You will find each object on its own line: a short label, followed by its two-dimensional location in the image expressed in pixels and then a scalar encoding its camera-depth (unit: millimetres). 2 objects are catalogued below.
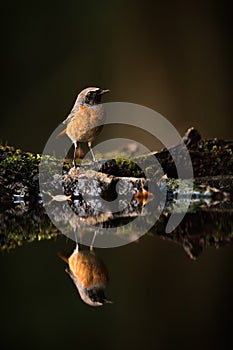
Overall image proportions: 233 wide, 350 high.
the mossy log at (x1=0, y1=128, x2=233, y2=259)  6761
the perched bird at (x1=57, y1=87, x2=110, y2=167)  6889
